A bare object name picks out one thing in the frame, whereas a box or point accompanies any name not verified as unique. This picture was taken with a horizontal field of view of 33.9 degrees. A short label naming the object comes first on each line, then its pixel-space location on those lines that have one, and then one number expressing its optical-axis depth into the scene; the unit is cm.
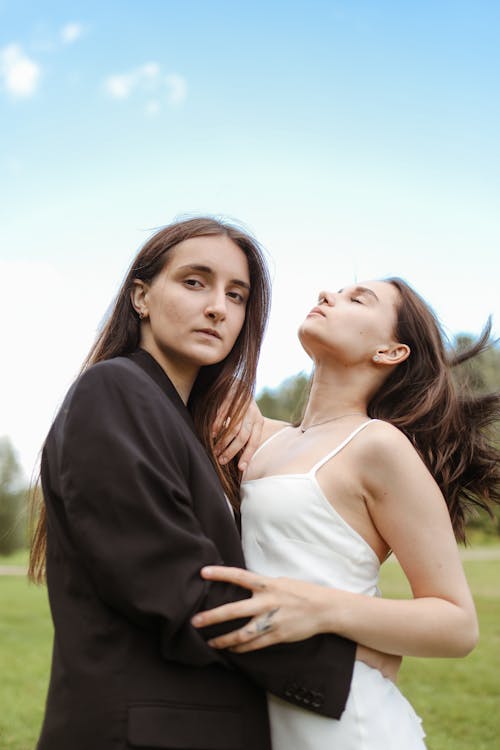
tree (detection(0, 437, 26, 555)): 2894
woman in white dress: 228
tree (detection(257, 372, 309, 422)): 3079
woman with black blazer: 206
